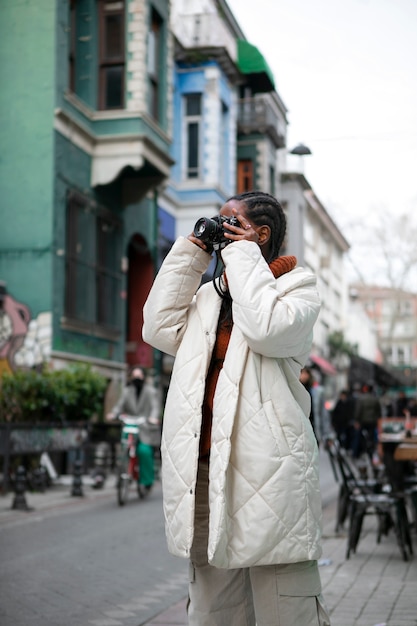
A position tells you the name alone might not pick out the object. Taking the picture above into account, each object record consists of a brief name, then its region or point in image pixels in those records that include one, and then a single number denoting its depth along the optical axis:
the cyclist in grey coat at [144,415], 13.97
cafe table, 9.32
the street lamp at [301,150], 20.30
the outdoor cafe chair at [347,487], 9.11
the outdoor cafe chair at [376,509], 8.18
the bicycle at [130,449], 13.25
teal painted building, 19.25
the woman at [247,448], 3.09
